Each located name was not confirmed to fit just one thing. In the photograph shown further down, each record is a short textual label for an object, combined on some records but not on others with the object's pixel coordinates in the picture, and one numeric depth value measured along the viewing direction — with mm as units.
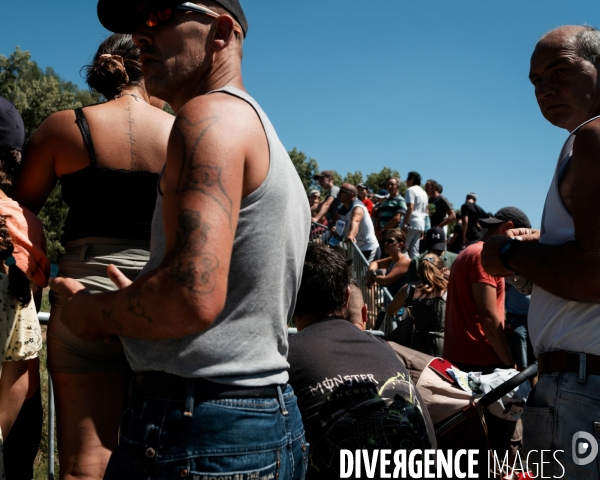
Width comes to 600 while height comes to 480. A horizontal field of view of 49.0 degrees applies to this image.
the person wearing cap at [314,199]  16203
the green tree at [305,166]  60794
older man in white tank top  2057
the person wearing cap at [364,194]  15477
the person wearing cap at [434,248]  8102
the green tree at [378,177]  61875
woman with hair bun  2277
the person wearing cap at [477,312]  5229
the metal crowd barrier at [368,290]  9236
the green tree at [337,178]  62300
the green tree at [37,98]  24266
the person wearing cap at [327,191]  14958
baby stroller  3717
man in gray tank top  1489
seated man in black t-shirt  2854
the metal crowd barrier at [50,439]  3688
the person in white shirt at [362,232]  11094
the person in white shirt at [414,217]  12438
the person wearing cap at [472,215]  8177
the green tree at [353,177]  65525
